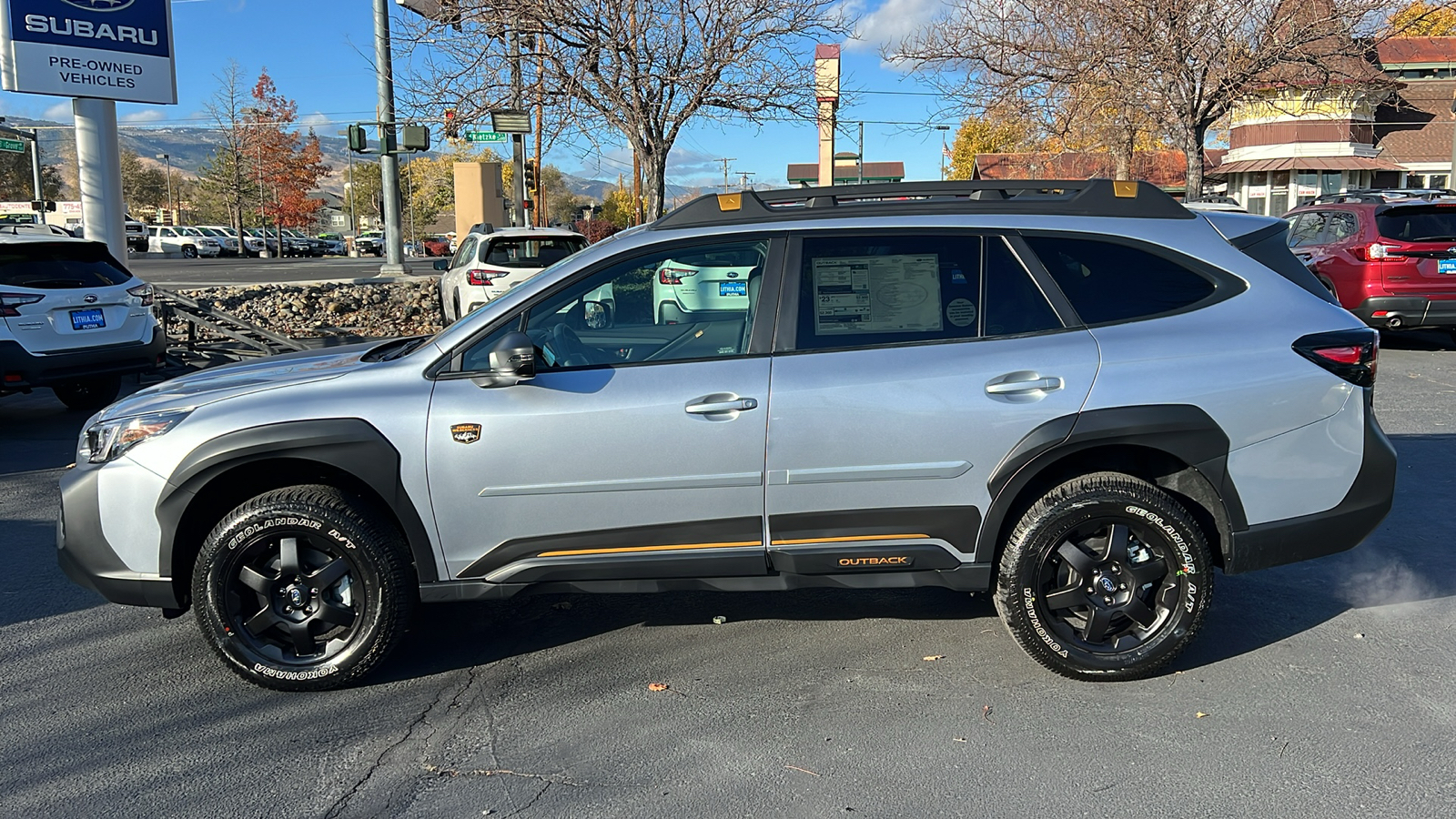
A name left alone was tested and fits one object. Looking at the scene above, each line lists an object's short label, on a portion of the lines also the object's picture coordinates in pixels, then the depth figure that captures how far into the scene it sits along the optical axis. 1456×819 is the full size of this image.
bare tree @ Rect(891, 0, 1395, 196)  16.52
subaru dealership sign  13.95
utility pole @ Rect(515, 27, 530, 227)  15.06
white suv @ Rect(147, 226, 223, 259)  55.03
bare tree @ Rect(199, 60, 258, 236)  56.09
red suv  11.90
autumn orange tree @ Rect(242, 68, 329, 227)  57.59
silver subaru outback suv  3.90
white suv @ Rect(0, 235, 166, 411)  8.51
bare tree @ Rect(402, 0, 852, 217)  14.48
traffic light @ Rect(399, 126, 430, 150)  17.92
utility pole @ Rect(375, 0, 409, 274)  18.84
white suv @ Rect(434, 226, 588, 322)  13.86
